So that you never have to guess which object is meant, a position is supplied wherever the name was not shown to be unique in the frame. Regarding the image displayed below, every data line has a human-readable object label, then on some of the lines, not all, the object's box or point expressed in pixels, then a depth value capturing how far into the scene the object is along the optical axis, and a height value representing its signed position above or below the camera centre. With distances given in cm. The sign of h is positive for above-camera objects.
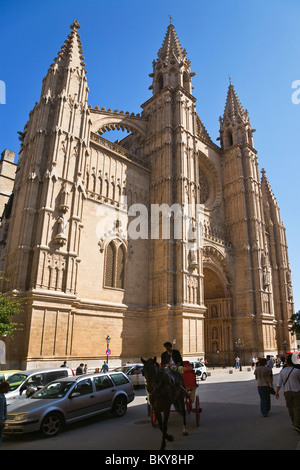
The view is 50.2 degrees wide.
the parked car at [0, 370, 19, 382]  1069 -129
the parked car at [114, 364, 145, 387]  1653 -182
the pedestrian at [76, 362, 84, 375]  1667 -168
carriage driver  793 -49
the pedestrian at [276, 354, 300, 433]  698 -102
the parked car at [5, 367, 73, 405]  996 -139
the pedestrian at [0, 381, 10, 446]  577 -117
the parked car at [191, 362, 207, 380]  2114 -181
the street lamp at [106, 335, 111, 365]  2107 -79
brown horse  644 -103
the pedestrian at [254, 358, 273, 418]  895 -119
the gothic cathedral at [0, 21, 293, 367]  2025 +794
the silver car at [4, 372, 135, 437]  746 -166
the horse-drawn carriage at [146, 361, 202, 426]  788 -122
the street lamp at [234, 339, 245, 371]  3257 -39
